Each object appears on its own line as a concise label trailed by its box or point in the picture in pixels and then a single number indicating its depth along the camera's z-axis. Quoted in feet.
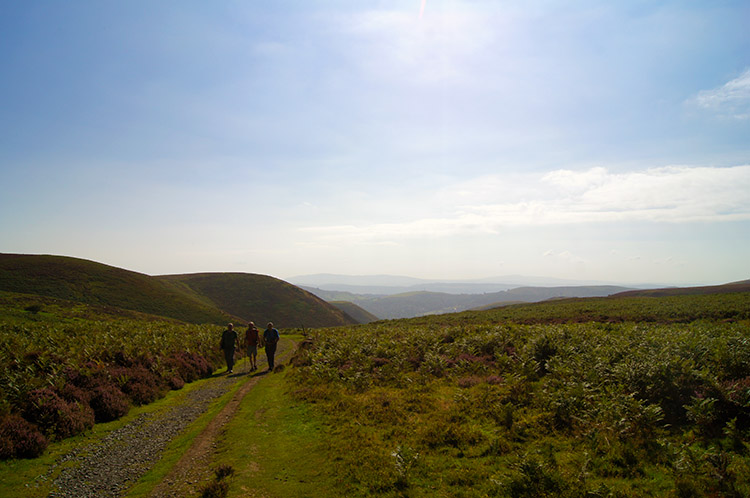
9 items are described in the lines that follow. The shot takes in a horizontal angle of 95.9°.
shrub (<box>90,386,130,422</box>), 42.55
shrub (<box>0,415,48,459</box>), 30.68
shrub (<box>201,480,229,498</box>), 24.71
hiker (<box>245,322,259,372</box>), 73.33
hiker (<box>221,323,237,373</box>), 73.15
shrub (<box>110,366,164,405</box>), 50.47
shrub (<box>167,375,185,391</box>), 60.13
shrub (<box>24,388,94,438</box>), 35.89
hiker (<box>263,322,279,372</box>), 71.77
